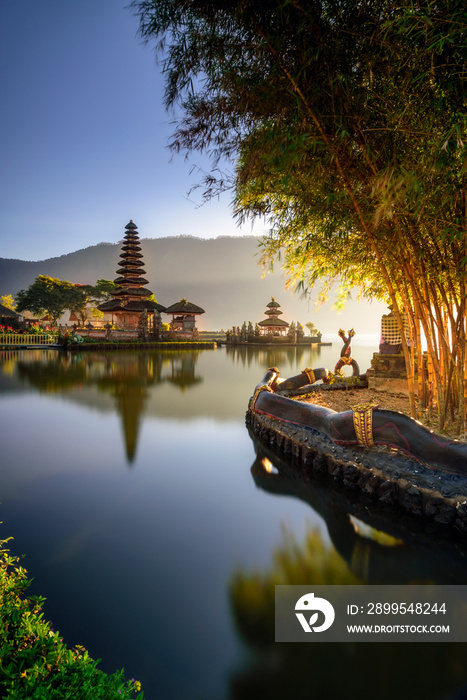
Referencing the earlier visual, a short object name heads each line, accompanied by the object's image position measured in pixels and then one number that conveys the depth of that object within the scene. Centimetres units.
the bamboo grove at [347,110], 299
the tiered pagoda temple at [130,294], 3338
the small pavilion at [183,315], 3528
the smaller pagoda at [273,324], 4047
